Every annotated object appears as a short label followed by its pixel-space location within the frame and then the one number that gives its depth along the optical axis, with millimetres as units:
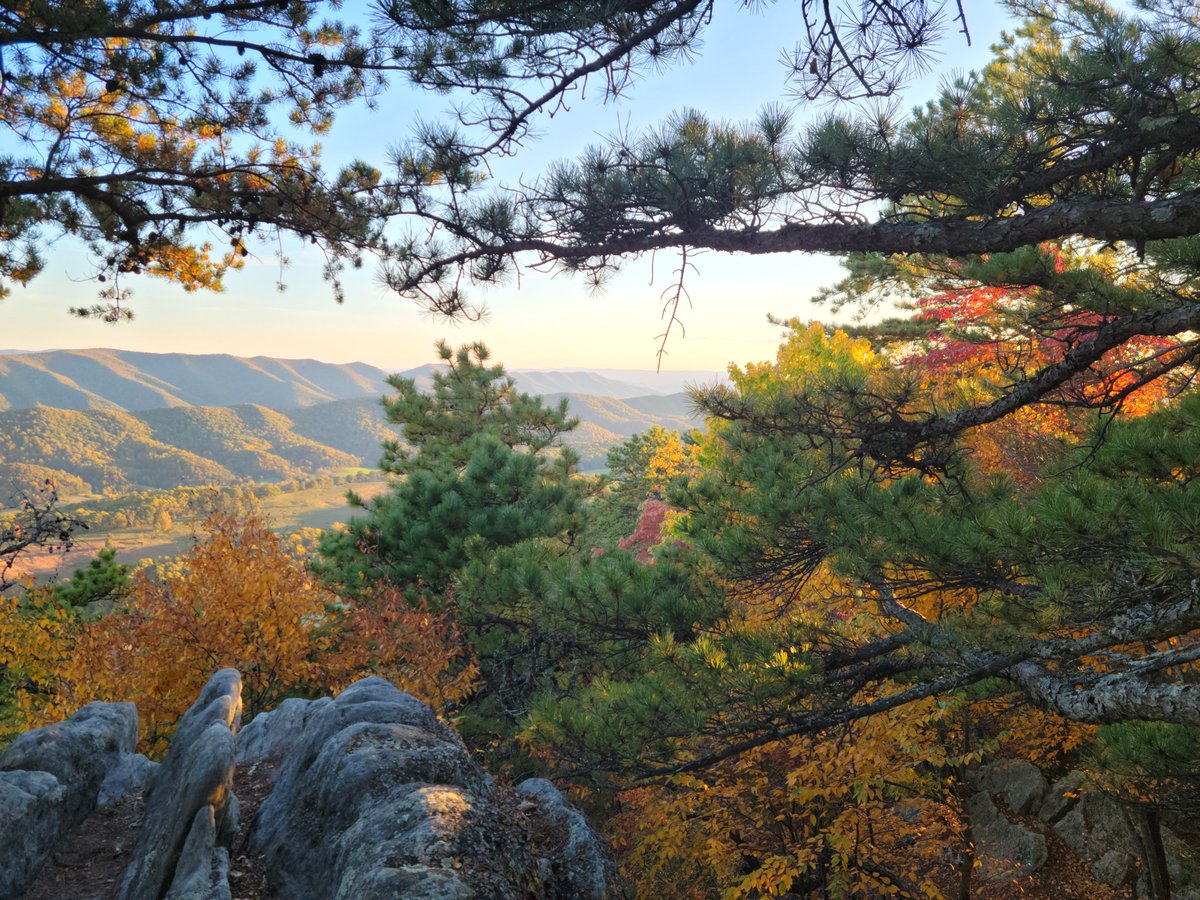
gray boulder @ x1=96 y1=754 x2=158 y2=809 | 5633
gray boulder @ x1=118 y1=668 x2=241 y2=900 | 3799
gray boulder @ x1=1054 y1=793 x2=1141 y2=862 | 10219
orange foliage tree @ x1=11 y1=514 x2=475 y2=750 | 8812
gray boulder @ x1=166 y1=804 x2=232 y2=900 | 3502
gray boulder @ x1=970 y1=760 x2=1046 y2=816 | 11430
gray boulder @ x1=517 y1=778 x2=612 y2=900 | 5020
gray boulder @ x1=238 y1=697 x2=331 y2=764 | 6254
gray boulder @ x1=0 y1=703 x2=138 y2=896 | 4141
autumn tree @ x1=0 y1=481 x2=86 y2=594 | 8250
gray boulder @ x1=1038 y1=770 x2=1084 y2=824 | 10836
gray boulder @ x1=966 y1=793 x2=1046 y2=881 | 10328
